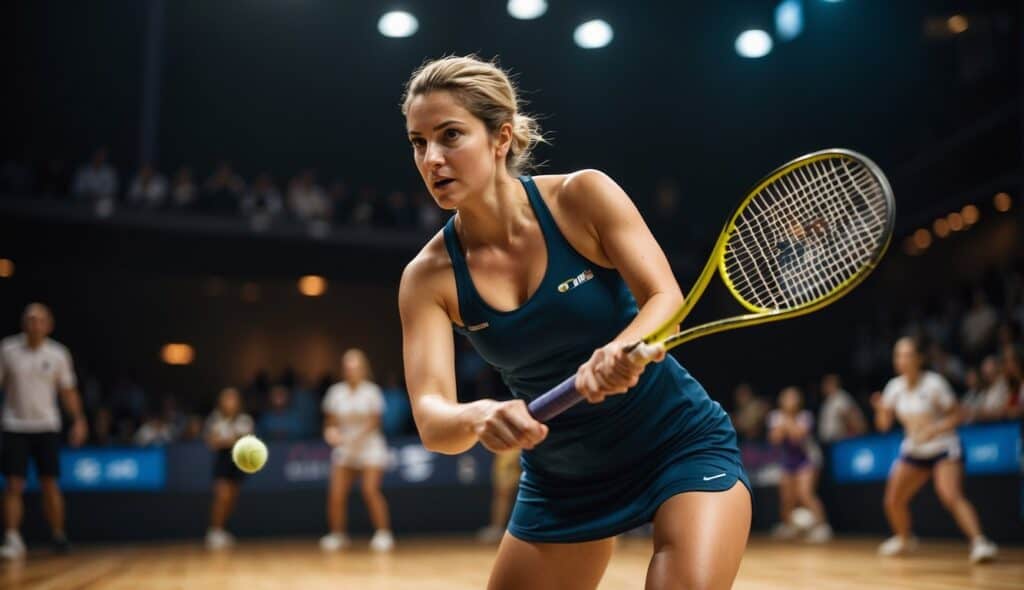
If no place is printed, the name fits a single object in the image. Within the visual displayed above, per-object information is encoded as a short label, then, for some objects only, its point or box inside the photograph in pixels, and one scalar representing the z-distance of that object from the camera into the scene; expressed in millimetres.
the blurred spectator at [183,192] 13867
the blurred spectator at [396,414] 13633
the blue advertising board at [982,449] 8391
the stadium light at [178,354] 17547
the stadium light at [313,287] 17375
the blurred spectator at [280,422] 12625
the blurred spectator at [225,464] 9508
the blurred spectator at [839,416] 11328
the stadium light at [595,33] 12803
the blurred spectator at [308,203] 14438
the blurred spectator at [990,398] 8445
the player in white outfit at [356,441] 9062
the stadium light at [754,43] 13109
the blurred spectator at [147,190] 13594
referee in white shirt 7613
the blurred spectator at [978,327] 10906
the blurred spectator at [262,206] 14141
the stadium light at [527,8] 11969
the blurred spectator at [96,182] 13409
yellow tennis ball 3287
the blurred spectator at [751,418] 12961
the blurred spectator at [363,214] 14686
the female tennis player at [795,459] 10820
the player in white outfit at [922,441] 7246
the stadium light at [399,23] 12586
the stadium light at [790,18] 12883
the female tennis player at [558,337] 2145
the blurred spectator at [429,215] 14781
